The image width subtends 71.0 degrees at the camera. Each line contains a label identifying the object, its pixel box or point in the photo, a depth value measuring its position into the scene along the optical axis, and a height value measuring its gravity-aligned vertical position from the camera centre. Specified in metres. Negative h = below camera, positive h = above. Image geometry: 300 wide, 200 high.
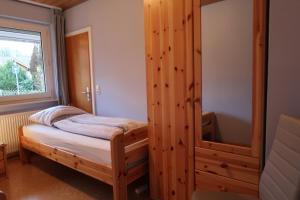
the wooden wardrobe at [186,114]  1.44 -0.28
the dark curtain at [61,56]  3.64 +0.47
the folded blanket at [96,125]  2.16 -0.49
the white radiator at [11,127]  3.11 -0.65
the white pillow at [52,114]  2.85 -0.44
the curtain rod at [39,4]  3.32 +1.29
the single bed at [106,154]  1.80 -0.71
